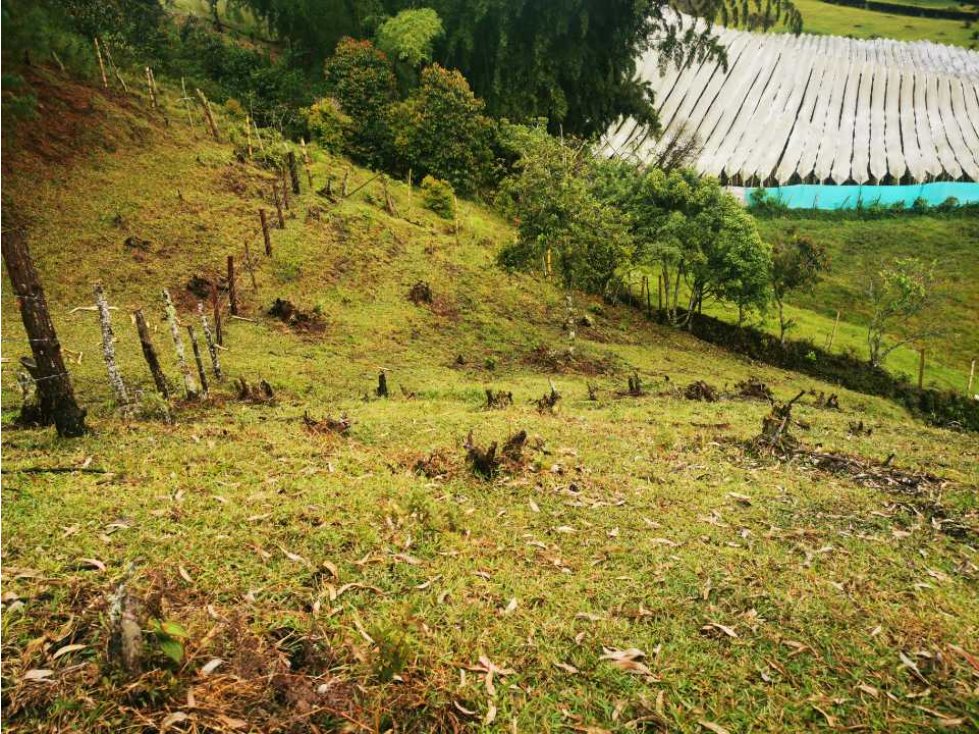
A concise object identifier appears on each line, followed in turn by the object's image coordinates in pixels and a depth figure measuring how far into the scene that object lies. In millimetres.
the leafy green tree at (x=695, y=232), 23422
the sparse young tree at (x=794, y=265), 27078
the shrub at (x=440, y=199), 29656
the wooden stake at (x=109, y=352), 8305
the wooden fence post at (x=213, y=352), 11769
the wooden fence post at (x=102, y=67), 25325
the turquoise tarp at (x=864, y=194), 40750
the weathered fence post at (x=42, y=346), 6301
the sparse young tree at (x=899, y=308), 24794
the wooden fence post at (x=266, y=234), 19891
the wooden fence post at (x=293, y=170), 24359
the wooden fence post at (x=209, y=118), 26641
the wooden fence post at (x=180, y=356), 10531
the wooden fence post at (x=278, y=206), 21375
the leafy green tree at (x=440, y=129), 30719
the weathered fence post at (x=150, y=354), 9562
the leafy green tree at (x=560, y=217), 19453
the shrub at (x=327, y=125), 30906
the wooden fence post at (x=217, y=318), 14555
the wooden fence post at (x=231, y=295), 16241
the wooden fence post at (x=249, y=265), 18700
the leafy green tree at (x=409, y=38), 32344
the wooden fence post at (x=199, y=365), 10688
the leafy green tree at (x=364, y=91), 31109
